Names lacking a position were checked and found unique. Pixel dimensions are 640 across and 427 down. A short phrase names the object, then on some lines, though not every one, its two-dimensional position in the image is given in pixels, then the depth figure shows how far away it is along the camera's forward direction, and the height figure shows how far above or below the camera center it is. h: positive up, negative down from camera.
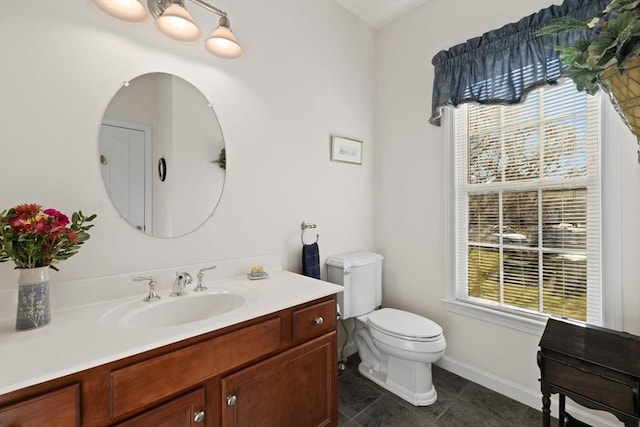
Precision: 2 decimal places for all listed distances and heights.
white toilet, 1.78 -0.79
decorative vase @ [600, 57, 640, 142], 0.63 +0.29
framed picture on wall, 2.25 +0.53
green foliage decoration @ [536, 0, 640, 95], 0.59 +0.38
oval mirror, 1.34 +0.31
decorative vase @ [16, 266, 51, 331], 0.97 -0.29
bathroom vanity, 0.77 -0.51
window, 1.61 +0.06
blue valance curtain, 1.59 +0.97
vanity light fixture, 1.22 +0.90
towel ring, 2.05 -0.09
